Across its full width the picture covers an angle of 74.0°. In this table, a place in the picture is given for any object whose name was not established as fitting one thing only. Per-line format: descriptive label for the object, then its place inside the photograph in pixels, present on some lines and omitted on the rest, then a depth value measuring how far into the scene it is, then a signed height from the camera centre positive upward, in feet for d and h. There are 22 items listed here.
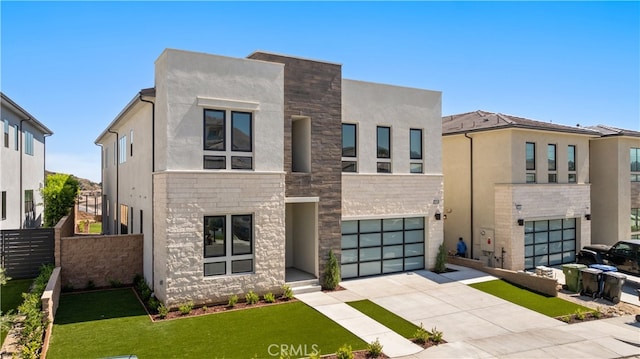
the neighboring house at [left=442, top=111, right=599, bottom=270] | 61.52 -0.99
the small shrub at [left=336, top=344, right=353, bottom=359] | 30.32 -12.22
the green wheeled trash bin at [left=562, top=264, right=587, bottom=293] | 51.78 -11.56
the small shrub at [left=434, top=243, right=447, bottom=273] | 57.98 -10.53
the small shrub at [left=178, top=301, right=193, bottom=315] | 39.50 -11.64
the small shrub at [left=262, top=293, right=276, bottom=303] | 43.78 -11.79
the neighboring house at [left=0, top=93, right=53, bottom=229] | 65.46 +3.07
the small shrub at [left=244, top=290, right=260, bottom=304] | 43.27 -11.67
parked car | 58.23 -10.42
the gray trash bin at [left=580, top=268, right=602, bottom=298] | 50.11 -11.76
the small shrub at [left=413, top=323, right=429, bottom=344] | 34.81 -12.61
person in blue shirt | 65.16 -10.11
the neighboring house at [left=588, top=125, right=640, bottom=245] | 72.18 -0.53
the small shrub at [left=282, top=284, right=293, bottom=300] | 44.98 -11.61
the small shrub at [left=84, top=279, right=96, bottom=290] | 46.76 -11.13
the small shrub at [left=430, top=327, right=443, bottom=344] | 34.96 -12.71
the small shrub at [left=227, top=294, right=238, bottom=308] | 41.96 -11.66
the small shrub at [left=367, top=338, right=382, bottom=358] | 31.60 -12.46
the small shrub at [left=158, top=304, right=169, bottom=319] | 38.55 -11.64
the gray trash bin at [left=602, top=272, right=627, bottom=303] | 48.34 -11.81
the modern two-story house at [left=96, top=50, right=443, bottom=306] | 41.42 +1.12
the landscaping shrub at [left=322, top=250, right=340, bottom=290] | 48.88 -10.54
